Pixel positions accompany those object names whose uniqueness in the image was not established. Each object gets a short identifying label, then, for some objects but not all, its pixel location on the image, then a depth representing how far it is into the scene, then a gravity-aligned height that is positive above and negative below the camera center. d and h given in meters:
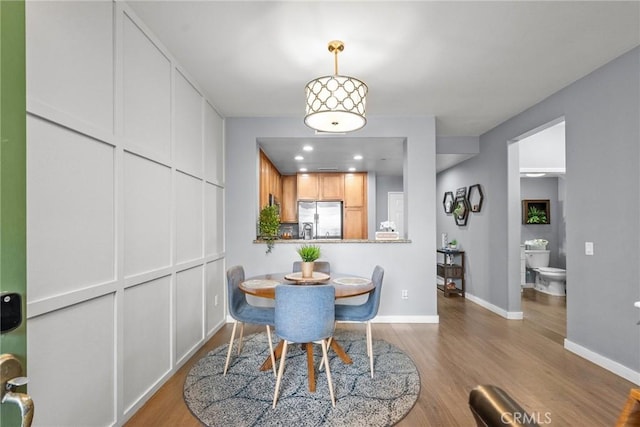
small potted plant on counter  3.91 -0.15
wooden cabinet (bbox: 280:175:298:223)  7.09 +0.42
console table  5.37 -1.03
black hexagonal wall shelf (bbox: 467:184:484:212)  4.89 +0.23
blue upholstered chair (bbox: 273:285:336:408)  2.05 -0.67
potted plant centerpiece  2.75 -0.42
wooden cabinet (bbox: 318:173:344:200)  6.95 +0.58
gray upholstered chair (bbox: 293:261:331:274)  3.42 -0.62
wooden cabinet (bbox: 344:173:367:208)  6.96 +0.49
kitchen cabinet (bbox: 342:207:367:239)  6.95 -0.25
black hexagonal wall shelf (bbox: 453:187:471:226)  5.36 +0.07
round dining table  2.29 -0.61
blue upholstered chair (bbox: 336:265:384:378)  2.61 -0.86
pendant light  2.18 +0.80
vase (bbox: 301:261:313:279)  2.75 -0.51
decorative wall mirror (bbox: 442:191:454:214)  6.05 +0.20
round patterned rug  1.95 -1.30
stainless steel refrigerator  6.81 -0.13
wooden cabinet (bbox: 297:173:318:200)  6.91 +0.58
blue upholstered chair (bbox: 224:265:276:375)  2.54 -0.84
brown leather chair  0.50 -0.35
